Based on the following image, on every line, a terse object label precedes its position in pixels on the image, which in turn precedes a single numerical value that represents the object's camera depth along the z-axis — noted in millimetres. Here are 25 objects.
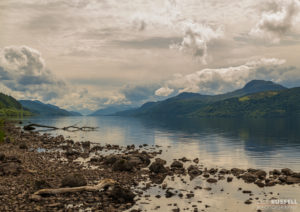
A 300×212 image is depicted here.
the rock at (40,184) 24233
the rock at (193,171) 35562
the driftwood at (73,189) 22609
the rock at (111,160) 39734
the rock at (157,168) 35938
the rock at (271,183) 30875
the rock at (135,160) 40094
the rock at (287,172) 35753
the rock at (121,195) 23203
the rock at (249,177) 32781
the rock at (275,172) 36391
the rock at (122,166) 35719
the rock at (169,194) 26062
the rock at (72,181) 25312
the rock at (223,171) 37034
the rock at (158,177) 31719
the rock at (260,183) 30484
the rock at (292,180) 32225
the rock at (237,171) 36931
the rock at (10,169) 29516
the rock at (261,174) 34494
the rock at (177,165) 39750
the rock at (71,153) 48531
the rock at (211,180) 32281
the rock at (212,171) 37169
